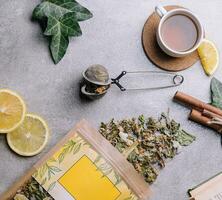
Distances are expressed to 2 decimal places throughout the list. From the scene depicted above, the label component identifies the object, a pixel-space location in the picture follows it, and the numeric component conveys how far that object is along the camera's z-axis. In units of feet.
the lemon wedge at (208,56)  4.31
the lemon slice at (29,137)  4.14
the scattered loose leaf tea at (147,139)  4.23
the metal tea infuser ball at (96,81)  4.07
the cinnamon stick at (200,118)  4.26
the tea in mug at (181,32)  4.21
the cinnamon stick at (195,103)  4.25
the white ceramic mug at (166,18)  4.14
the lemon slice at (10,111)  4.06
